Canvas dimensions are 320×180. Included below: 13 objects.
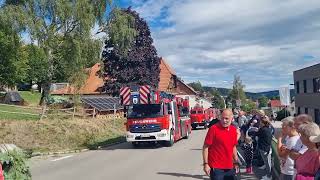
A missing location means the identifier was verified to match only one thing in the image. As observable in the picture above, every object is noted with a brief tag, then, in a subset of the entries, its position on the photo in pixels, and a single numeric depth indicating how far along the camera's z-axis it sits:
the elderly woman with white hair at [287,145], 7.39
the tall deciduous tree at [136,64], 49.00
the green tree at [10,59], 33.11
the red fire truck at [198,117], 46.81
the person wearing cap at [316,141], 5.42
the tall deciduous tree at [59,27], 33.06
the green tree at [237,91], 104.18
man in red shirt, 7.63
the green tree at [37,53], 33.66
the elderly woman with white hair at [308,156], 5.74
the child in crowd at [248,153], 13.24
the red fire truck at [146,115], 23.31
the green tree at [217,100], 107.00
